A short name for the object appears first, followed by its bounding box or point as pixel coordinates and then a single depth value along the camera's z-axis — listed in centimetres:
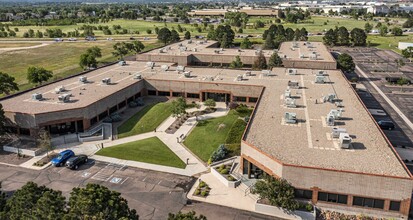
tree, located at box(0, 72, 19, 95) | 7225
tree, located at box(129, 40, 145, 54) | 12976
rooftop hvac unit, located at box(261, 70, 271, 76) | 8179
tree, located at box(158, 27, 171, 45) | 14988
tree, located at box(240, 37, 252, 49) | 13575
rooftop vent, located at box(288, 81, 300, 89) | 7125
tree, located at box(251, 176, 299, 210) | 3781
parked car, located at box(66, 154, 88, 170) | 5003
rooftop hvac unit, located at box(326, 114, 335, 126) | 5038
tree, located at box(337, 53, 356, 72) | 9812
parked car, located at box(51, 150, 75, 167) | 5094
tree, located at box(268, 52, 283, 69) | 9431
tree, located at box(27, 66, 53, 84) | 8375
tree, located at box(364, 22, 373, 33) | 19400
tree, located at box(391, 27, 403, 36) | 18125
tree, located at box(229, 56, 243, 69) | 9944
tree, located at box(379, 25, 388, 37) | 18362
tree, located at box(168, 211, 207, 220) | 2820
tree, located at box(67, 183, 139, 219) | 2919
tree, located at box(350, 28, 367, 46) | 15762
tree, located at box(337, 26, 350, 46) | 15825
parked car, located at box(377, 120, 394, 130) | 6338
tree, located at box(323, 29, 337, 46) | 15439
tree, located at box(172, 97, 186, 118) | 6569
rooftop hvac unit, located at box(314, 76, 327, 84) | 7456
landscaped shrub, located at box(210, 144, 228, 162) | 5103
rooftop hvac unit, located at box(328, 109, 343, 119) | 5239
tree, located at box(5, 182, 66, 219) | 3014
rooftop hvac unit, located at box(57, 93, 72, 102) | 6297
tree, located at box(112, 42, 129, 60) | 12221
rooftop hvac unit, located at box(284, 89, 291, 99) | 6199
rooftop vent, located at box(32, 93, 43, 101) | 6438
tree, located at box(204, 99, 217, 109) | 7025
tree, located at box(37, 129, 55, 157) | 5321
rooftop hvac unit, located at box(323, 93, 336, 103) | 6116
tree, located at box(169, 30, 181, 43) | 15212
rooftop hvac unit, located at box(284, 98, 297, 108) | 5862
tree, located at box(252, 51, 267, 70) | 9569
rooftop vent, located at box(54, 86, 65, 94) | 6881
